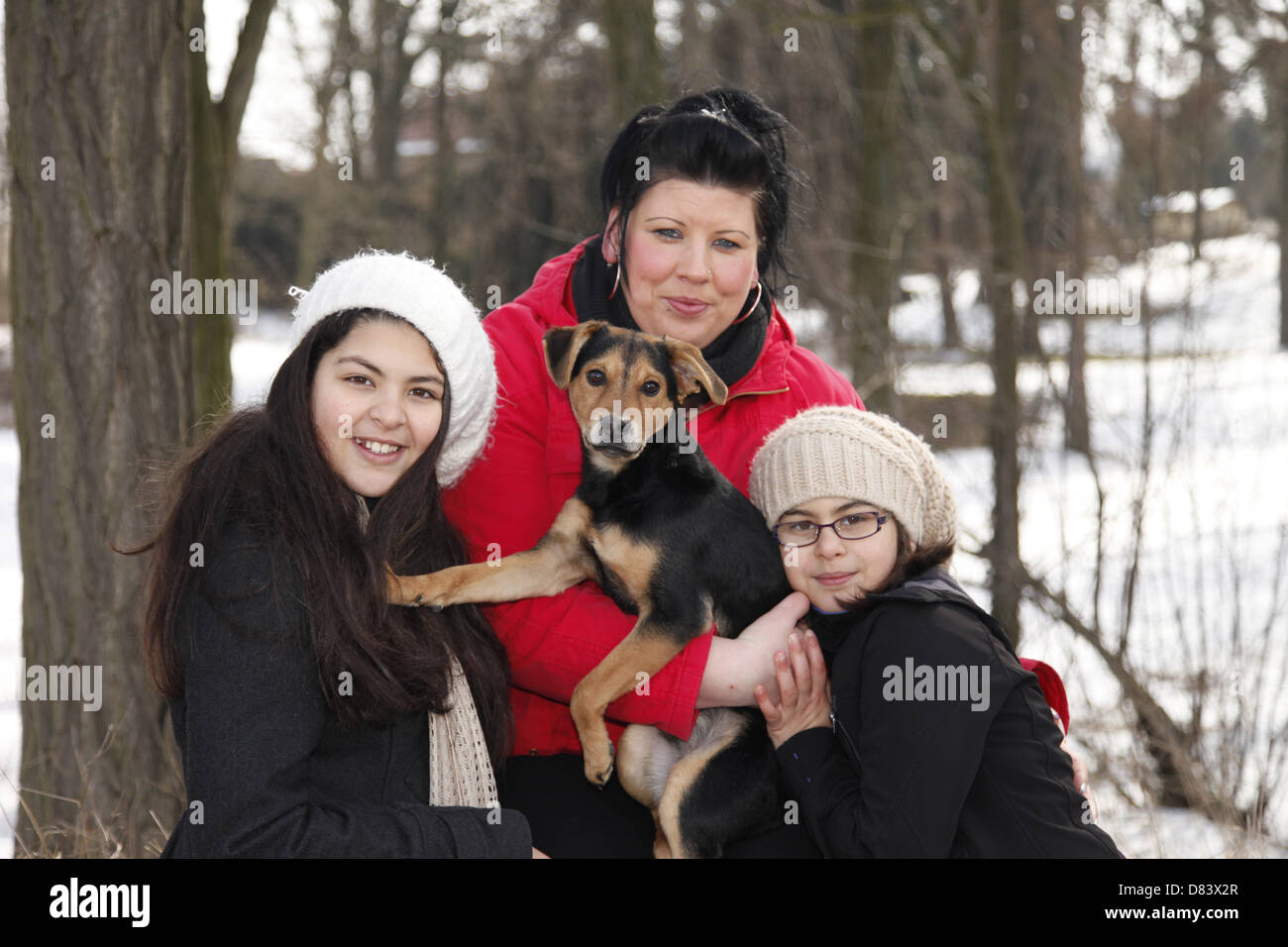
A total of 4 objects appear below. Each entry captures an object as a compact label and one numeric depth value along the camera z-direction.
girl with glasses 2.48
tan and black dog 2.88
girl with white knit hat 2.16
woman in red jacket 2.93
